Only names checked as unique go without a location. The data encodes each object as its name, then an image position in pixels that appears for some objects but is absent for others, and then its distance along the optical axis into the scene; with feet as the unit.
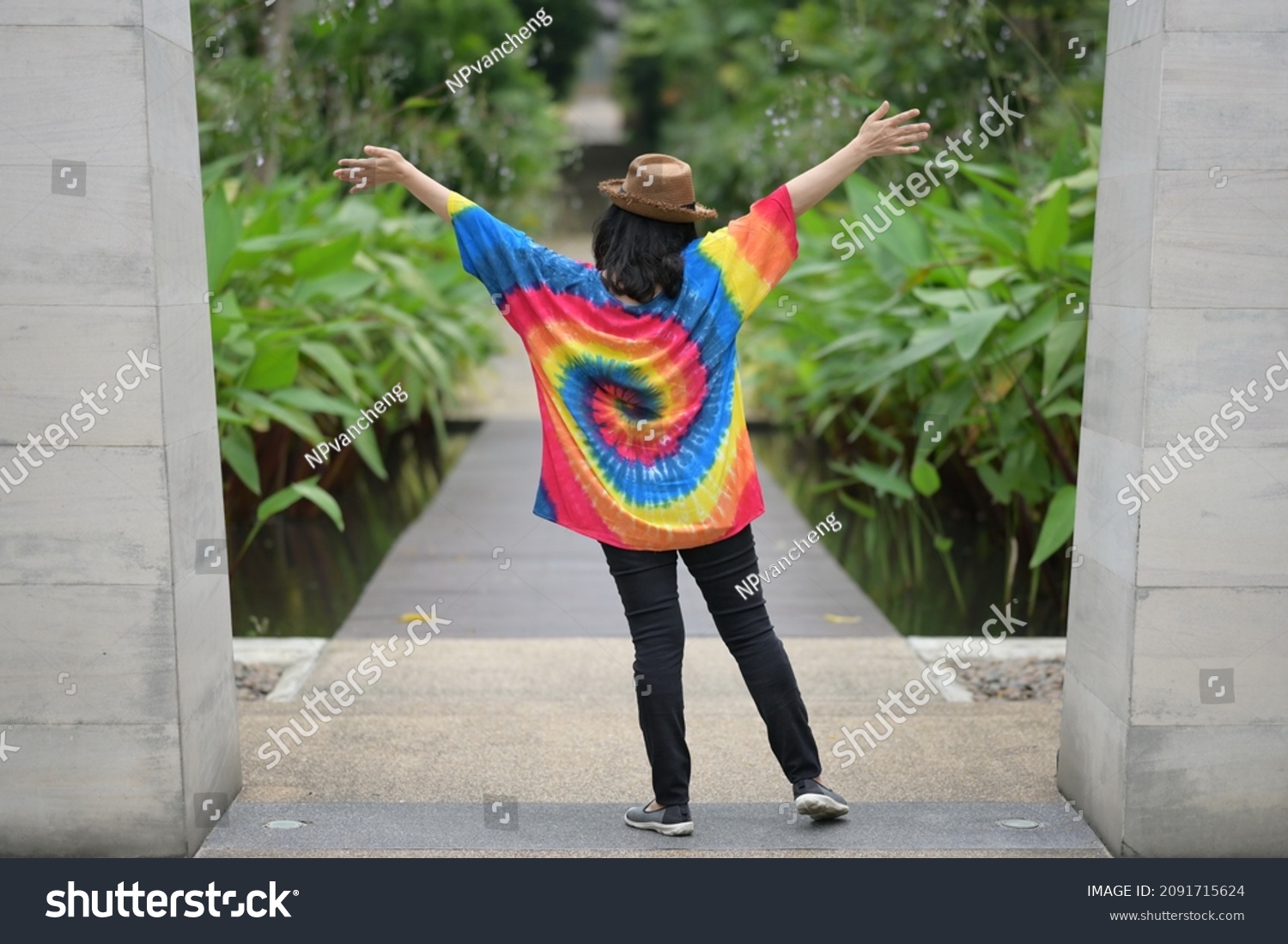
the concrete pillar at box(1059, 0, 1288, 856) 9.07
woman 9.67
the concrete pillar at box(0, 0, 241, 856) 9.00
